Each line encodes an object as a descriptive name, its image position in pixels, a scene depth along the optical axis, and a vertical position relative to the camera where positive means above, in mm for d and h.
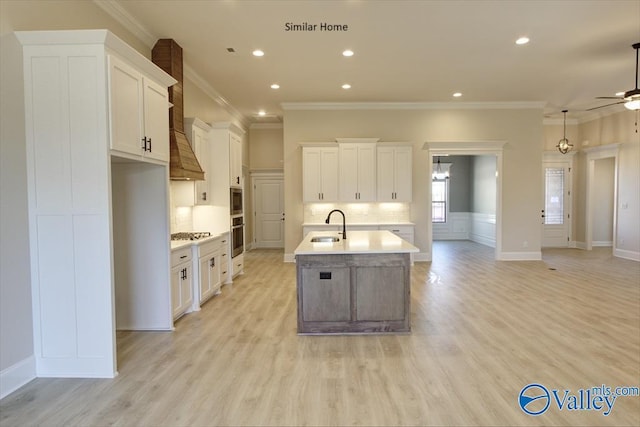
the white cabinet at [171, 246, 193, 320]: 4055 -929
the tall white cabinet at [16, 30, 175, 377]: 2803 +115
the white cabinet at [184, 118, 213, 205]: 5184 +819
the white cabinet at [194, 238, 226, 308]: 4688 -938
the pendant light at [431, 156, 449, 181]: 11602 +925
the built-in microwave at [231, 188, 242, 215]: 6152 +36
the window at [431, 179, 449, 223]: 11797 +130
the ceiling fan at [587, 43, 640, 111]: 4797 +1369
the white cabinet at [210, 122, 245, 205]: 5926 +685
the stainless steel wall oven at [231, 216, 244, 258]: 6180 -588
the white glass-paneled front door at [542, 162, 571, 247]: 9688 -142
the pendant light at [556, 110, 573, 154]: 8805 +1358
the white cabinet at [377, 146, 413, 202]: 7582 +604
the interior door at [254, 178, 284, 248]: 10242 -272
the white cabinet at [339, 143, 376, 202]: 7555 +633
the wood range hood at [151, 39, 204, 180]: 4426 +1135
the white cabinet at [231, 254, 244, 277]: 6266 -1130
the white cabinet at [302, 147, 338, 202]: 7574 +601
